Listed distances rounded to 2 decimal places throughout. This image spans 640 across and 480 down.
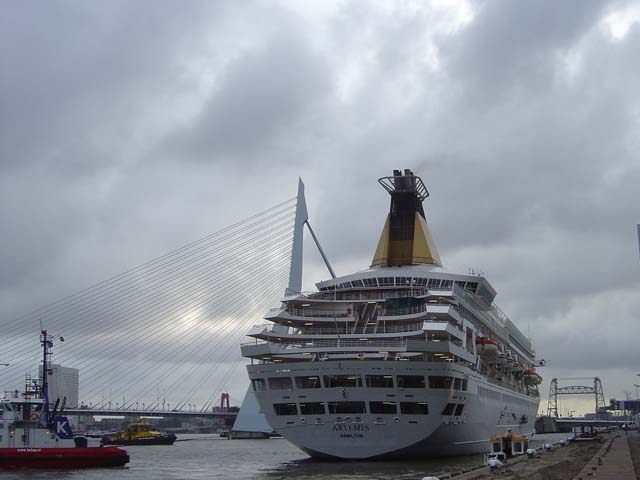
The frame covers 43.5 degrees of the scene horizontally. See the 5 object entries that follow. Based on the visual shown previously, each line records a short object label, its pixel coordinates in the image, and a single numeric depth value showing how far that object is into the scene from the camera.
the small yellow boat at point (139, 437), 95.98
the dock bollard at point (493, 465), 32.83
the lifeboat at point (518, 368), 65.44
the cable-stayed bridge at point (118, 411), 98.81
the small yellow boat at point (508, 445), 44.16
